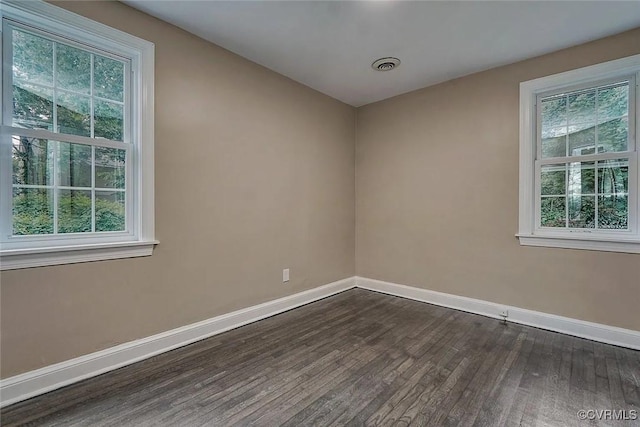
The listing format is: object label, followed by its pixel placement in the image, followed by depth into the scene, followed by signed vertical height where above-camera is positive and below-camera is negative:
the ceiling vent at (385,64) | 2.80 +1.43
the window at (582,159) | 2.42 +0.46
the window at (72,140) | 1.73 +0.45
